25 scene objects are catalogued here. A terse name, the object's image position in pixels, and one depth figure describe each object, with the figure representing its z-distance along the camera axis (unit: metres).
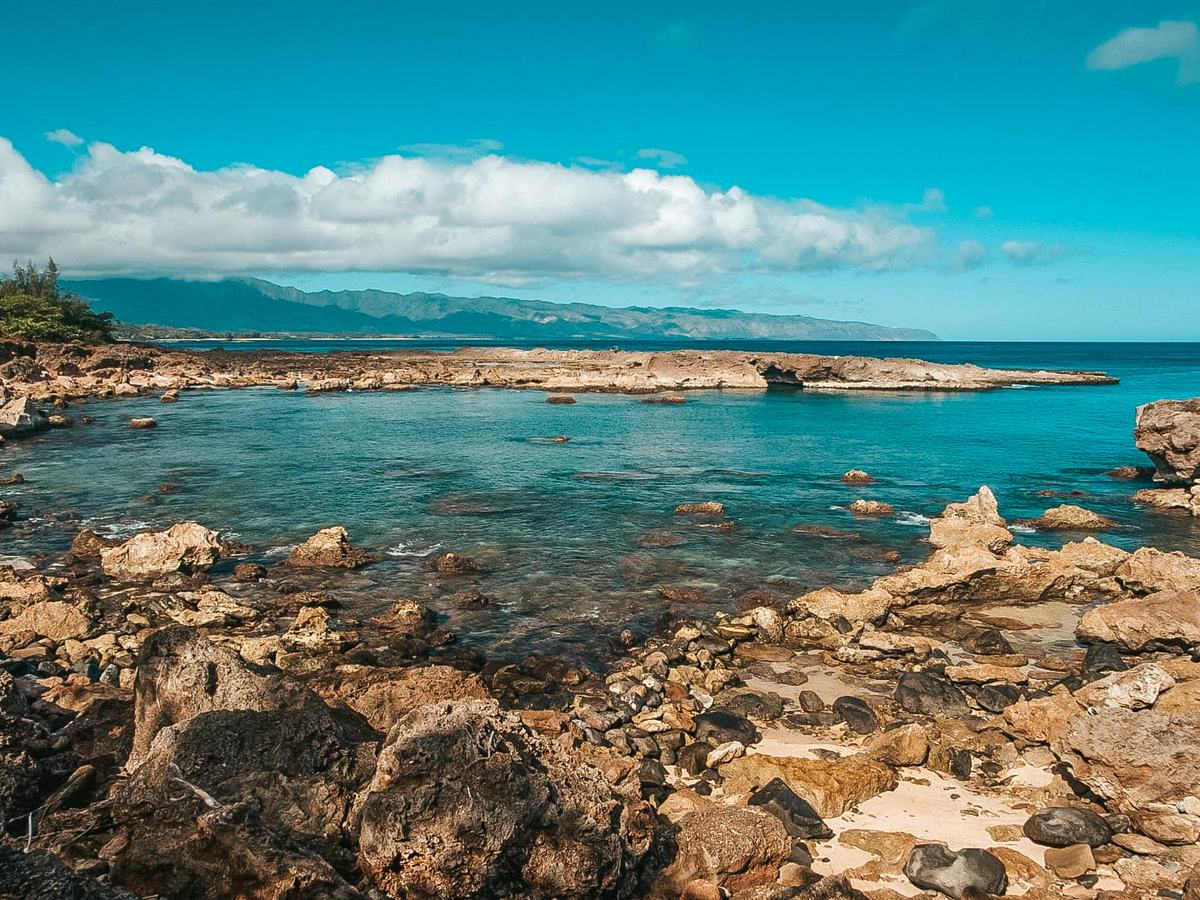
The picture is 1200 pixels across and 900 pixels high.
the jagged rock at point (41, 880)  5.11
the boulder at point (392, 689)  11.90
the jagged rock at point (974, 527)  24.14
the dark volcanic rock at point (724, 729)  12.79
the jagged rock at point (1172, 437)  33.69
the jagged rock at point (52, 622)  16.31
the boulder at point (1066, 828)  9.59
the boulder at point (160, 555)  21.87
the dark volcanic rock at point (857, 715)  13.30
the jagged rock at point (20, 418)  49.47
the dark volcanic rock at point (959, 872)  8.65
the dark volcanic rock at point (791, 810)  9.87
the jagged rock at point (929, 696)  14.07
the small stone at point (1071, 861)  9.11
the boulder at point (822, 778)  10.55
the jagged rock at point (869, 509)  31.34
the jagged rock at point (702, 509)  31.08
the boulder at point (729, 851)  8.41
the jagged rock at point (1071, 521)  29.27
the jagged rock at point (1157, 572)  20.33
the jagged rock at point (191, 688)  9.73
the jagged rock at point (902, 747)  11.78
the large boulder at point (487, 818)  7.01
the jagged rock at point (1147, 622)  16.34
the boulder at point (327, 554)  23.20
